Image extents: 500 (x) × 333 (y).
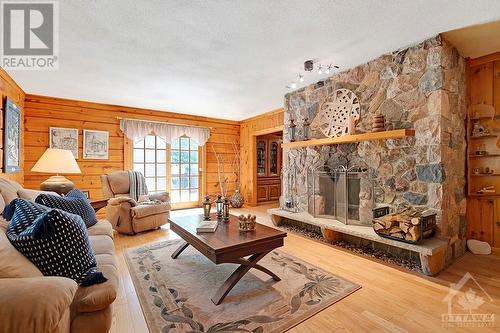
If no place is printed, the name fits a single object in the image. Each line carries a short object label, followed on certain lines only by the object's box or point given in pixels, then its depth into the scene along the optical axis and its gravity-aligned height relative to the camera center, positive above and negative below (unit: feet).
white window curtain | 16.28 +2.84
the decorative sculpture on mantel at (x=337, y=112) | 10.63 +2.63
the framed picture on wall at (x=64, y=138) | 14.16 +1.87
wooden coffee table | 6.12 -2.12
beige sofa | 2.85 -1.76
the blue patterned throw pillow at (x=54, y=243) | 3.82 -1.25
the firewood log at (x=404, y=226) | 7.73 -1.97
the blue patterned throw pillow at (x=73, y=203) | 6.75 -1.08
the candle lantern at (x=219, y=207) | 9.13 -1.52
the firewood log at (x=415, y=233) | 7.54 -2.11
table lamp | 10.31 +0.08
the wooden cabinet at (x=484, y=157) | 9.43 +0.53
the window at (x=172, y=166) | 17.42 +0.18
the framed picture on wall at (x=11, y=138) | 10.61 +1.51
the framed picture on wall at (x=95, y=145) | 15.11 +1.58
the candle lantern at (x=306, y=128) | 12.67 +2.12
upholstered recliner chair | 11.86 -2.05
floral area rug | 5.34 -3.47
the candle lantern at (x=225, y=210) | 8.97 -1.62
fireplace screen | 9.91 -1.26
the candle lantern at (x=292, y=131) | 13.28 +2.09
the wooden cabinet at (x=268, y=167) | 22.09 +0.08
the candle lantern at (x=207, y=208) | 8.96 -1.52
